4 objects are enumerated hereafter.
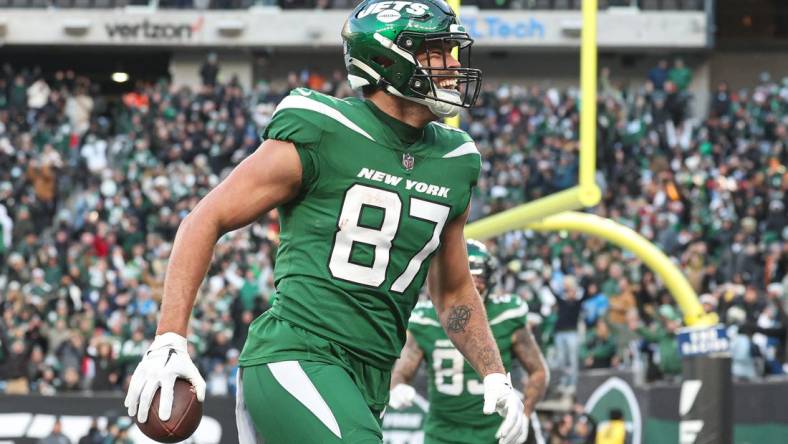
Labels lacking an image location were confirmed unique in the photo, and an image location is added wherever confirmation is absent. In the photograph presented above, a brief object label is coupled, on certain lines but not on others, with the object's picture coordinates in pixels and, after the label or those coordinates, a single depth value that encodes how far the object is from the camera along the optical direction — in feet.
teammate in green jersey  46.55
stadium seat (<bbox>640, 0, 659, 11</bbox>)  169.80
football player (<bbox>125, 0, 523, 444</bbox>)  24.81
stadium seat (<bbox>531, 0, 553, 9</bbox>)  170.60
